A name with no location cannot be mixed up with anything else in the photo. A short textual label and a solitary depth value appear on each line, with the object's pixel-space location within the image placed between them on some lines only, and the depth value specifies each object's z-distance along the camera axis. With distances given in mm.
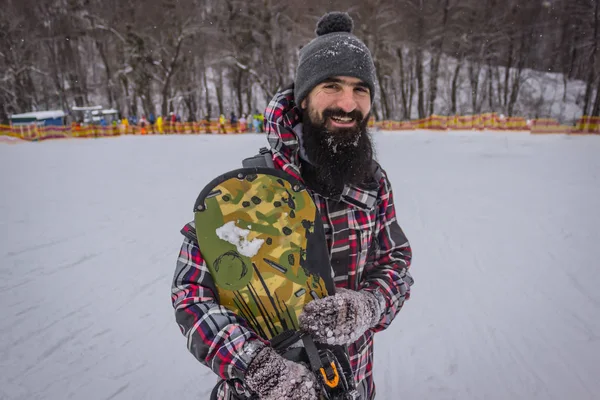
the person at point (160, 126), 25281
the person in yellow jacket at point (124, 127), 25281
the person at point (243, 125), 26723
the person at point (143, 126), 25297
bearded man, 1244
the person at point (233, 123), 27031
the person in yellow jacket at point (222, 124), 25953
